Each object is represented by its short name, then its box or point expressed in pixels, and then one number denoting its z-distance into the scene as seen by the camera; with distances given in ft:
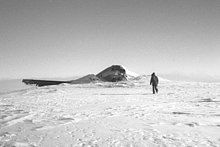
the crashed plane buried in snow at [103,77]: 112.43
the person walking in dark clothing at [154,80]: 58.82
